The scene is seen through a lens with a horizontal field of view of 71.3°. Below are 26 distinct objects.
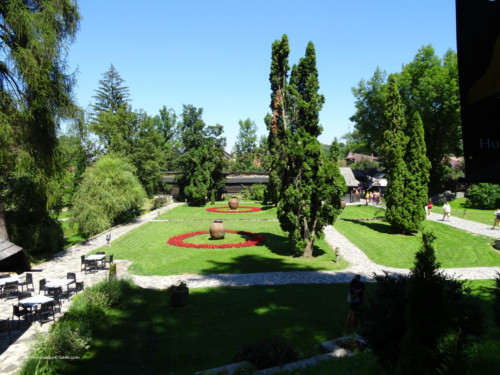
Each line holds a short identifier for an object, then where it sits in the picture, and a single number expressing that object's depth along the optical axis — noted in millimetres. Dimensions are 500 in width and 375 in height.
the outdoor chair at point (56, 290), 12515
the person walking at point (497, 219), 25641
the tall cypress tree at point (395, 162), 25766
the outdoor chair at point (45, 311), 11305
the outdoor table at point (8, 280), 13512
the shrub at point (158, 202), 43819
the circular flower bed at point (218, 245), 22533
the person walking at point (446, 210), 29862
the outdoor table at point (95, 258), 17172
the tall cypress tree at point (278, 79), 30891
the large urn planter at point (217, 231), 24473
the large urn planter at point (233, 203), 40562
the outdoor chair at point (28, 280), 14327
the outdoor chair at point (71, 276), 14461
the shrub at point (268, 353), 7861
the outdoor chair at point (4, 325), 10475
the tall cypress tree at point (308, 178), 18250
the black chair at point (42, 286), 12823
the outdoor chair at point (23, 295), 12882
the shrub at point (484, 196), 37500
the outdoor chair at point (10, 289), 13734
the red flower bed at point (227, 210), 38781
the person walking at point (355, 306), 10094
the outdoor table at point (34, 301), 10859
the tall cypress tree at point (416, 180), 25344
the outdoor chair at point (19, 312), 10844
